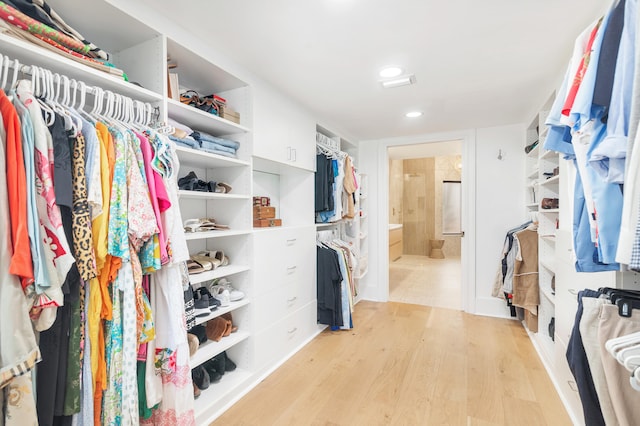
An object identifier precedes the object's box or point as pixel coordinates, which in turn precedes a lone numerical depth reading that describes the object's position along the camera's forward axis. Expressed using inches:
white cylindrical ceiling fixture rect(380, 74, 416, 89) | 83.8
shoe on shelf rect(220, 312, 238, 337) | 80.3
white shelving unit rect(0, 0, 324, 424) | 56.4
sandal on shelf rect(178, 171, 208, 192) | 75.0
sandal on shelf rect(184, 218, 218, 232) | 71.2
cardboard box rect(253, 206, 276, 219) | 94.7
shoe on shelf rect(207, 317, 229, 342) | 77.8
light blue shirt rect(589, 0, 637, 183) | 30.8
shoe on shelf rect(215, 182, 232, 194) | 80.8
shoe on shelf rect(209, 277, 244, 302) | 79.3
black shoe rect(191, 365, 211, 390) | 73.5
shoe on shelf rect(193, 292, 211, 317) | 69.7
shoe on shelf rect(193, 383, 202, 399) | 70.5
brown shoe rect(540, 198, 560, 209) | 97.7
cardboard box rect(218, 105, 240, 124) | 76.9
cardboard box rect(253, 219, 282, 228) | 94.3
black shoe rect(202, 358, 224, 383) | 78.0
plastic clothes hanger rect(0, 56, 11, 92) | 39.0
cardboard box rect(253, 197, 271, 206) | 97.3
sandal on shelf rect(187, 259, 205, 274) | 70.1
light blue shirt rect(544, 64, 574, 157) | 42.8
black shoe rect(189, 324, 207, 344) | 75.2
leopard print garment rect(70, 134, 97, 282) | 41.9
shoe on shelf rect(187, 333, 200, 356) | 66.9
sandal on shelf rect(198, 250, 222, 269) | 76.7
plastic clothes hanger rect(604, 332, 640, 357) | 32.6
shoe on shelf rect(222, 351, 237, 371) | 83.0
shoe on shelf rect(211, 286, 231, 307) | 77.0
